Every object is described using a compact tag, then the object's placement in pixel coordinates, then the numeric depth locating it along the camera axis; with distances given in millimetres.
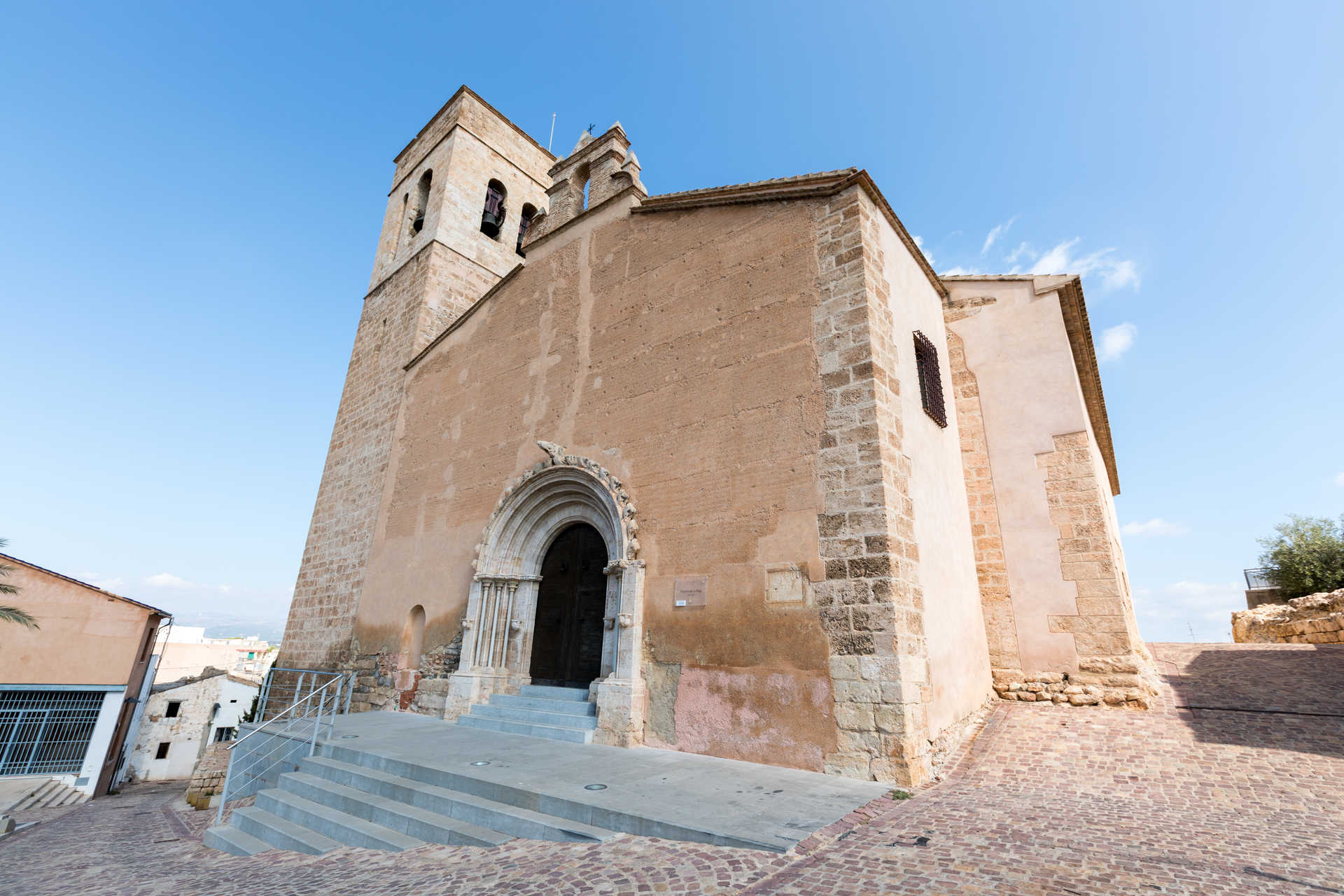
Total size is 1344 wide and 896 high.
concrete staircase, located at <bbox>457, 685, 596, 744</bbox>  6191
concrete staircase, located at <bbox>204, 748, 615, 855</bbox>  3795
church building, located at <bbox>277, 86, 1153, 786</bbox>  5238
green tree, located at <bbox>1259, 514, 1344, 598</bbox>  14945
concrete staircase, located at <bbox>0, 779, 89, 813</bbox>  11891
